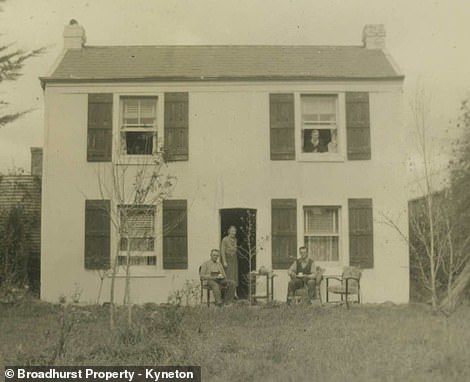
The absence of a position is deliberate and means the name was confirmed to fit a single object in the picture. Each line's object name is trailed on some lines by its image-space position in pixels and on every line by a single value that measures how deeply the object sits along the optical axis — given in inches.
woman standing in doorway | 549.0
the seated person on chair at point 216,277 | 522.6
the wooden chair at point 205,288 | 514.3
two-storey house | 568.4
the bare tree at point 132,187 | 560.4
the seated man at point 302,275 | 517.0
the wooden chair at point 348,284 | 509.7
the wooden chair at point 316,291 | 518.3
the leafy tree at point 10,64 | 441.4
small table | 530.9
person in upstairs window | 586.9
